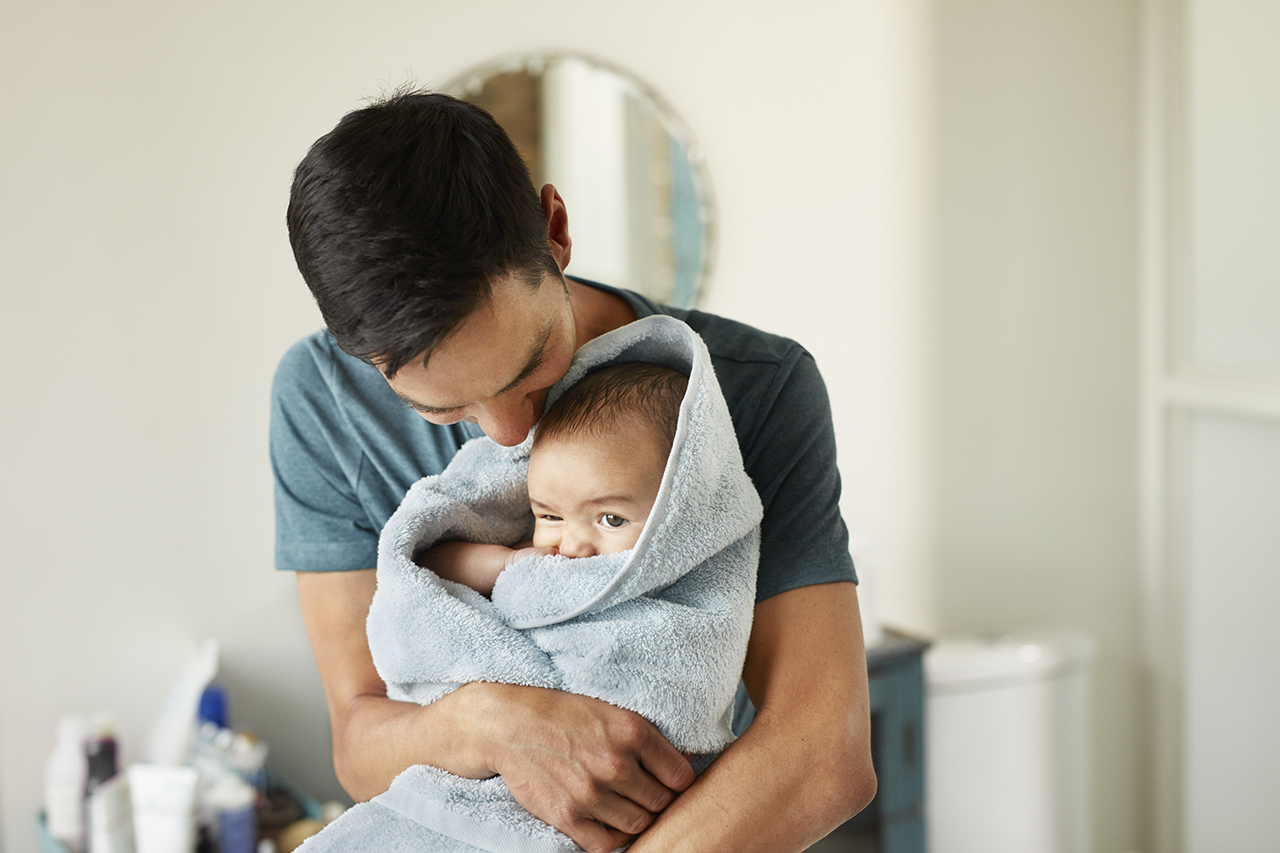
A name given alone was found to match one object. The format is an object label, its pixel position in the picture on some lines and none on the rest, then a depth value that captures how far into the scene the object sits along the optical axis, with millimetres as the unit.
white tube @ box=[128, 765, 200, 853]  1524
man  675
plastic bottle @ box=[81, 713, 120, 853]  1600
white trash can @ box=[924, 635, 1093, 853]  2145
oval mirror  1975
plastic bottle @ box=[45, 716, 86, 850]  1623
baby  802
